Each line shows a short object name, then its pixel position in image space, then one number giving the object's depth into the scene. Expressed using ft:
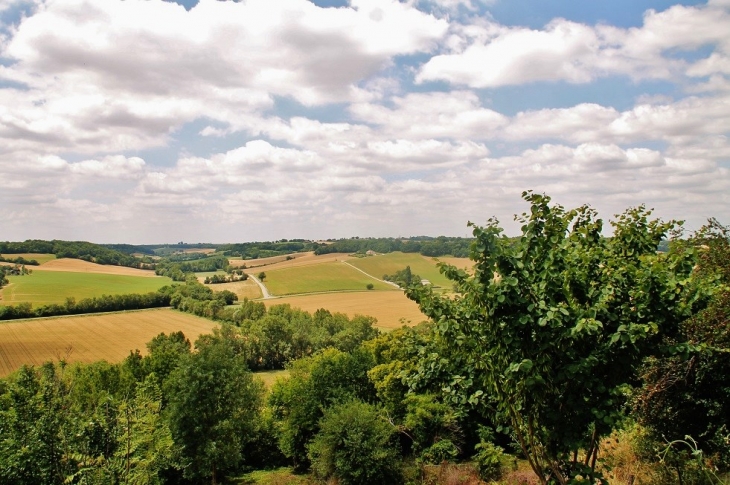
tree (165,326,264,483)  89.30
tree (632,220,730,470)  34.86
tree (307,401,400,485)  86.17
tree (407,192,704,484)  18.80
